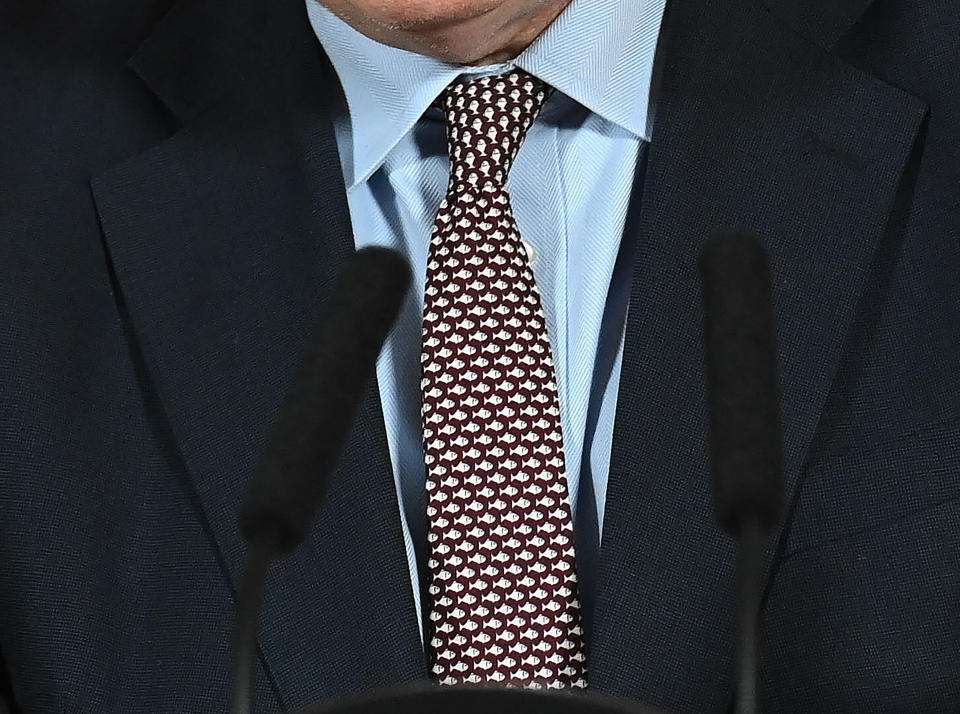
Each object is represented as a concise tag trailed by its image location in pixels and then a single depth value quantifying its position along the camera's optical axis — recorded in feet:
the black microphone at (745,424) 11.77
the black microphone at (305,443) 11.82
